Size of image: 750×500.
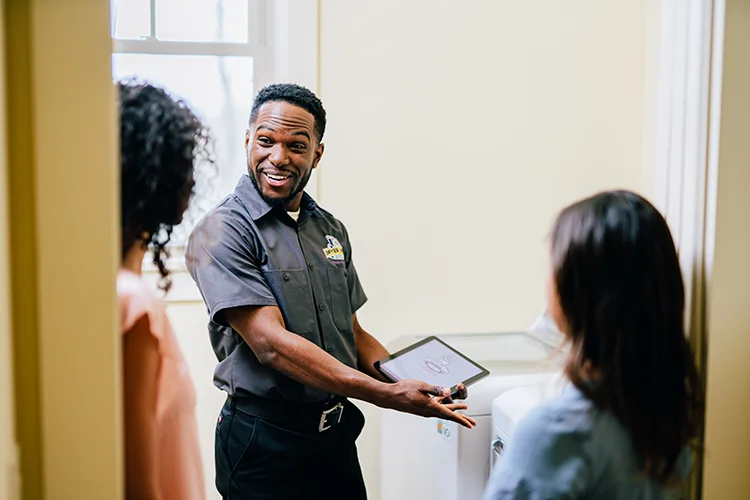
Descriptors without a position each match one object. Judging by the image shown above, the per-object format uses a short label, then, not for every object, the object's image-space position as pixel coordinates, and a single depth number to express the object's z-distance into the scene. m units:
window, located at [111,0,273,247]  1.70
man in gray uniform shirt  1.31
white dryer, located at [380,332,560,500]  1.64
